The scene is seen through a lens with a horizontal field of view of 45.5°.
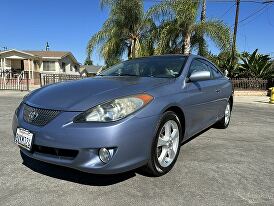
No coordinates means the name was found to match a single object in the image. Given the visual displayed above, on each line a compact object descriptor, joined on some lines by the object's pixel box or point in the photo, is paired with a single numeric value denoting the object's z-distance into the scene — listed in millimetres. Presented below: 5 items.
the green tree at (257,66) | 23141
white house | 37031
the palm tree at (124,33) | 20266
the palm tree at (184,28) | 17609
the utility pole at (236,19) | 22416
